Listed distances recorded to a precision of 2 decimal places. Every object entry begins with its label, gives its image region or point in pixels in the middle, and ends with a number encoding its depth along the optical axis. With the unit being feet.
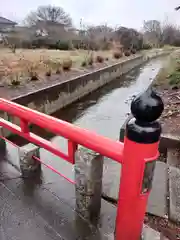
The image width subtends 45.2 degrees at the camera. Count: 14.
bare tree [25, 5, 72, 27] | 120.57
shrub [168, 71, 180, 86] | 28.94
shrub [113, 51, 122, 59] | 68.46
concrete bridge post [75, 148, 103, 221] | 5.16
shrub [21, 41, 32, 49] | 65.64
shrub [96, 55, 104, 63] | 54.75
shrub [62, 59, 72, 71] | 38.75
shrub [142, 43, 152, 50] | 117.02
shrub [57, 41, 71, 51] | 69.41
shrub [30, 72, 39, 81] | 29.17
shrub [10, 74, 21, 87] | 25.72
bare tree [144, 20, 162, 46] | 150.61
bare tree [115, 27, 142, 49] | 102.94
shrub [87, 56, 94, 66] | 48.77
